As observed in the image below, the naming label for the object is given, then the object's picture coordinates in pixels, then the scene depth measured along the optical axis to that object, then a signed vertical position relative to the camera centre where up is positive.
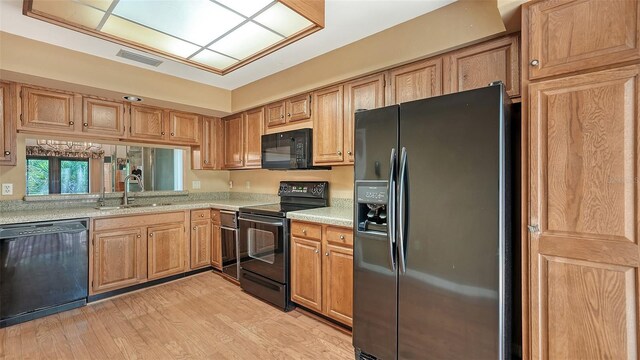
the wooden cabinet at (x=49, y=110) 2.58 +0.66
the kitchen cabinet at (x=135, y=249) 2.77 -0.75
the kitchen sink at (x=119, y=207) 2.97 -0.31
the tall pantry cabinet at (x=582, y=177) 1.17 +0.01
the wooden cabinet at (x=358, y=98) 2.34 +0.70
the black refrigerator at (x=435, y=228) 1.37 -0.27
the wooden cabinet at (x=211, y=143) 3.91 +0.51
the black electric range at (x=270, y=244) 2.57 -0.64
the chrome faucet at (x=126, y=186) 3.35 -0.08
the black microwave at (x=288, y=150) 2.86 +0.31
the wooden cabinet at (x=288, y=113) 2.92 +0.73
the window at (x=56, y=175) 2.88 +0.04
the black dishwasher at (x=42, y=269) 2.30 -0.78
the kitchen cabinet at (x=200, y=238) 3.47 -0.75
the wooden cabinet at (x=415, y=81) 2.04 +0.74
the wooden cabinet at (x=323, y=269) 2.18 -0.75
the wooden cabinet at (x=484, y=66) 1.72 +0.74
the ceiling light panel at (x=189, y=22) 1.78 +1.12
